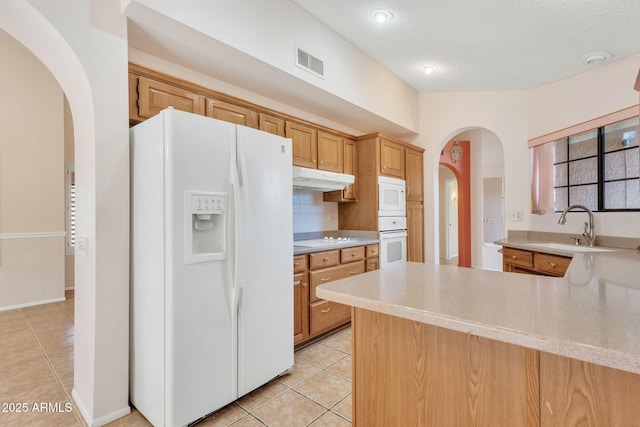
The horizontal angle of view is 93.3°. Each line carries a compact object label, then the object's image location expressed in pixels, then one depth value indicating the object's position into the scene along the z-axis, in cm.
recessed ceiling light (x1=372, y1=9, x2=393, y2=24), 245
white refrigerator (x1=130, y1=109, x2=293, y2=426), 157
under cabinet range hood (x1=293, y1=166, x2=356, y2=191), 269
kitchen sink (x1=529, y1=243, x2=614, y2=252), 257
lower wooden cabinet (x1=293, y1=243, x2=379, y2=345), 251
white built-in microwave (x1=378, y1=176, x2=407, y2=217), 346
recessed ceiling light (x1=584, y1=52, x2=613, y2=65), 279
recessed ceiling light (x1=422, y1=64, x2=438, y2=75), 333
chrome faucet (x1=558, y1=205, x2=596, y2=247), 273
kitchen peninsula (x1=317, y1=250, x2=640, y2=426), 66
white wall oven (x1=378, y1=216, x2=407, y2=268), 344
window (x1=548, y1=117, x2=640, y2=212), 268
